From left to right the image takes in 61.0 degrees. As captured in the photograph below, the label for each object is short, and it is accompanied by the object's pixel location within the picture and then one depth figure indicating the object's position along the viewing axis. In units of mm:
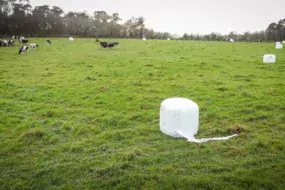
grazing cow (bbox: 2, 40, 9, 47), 36181
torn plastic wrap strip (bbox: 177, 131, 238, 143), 6974
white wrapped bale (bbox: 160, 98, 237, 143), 7133
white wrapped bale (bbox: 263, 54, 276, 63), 19781
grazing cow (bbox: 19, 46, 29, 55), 28195
